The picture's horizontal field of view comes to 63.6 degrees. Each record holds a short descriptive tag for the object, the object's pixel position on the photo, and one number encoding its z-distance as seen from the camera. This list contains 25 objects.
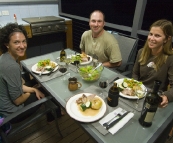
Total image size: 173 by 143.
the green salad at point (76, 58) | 1.59
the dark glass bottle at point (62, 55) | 1.60
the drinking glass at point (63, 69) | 1.39
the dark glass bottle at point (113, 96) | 0.94
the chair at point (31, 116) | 1.06
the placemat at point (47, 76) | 1.28
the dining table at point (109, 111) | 0.77
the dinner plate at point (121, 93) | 1.03
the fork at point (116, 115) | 0.83
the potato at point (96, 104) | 0.93
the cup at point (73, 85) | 1.13
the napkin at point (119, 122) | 0.80
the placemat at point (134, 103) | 0.96
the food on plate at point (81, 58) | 1.59
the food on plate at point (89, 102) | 0.93
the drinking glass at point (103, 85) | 1.17
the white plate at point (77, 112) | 0.86
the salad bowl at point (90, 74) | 1.23
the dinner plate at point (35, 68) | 1.35
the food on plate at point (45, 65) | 1.41
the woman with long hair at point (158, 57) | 1.24
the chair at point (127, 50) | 1.98
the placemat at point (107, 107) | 0.80
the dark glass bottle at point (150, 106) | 0.78
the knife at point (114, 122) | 0.81
